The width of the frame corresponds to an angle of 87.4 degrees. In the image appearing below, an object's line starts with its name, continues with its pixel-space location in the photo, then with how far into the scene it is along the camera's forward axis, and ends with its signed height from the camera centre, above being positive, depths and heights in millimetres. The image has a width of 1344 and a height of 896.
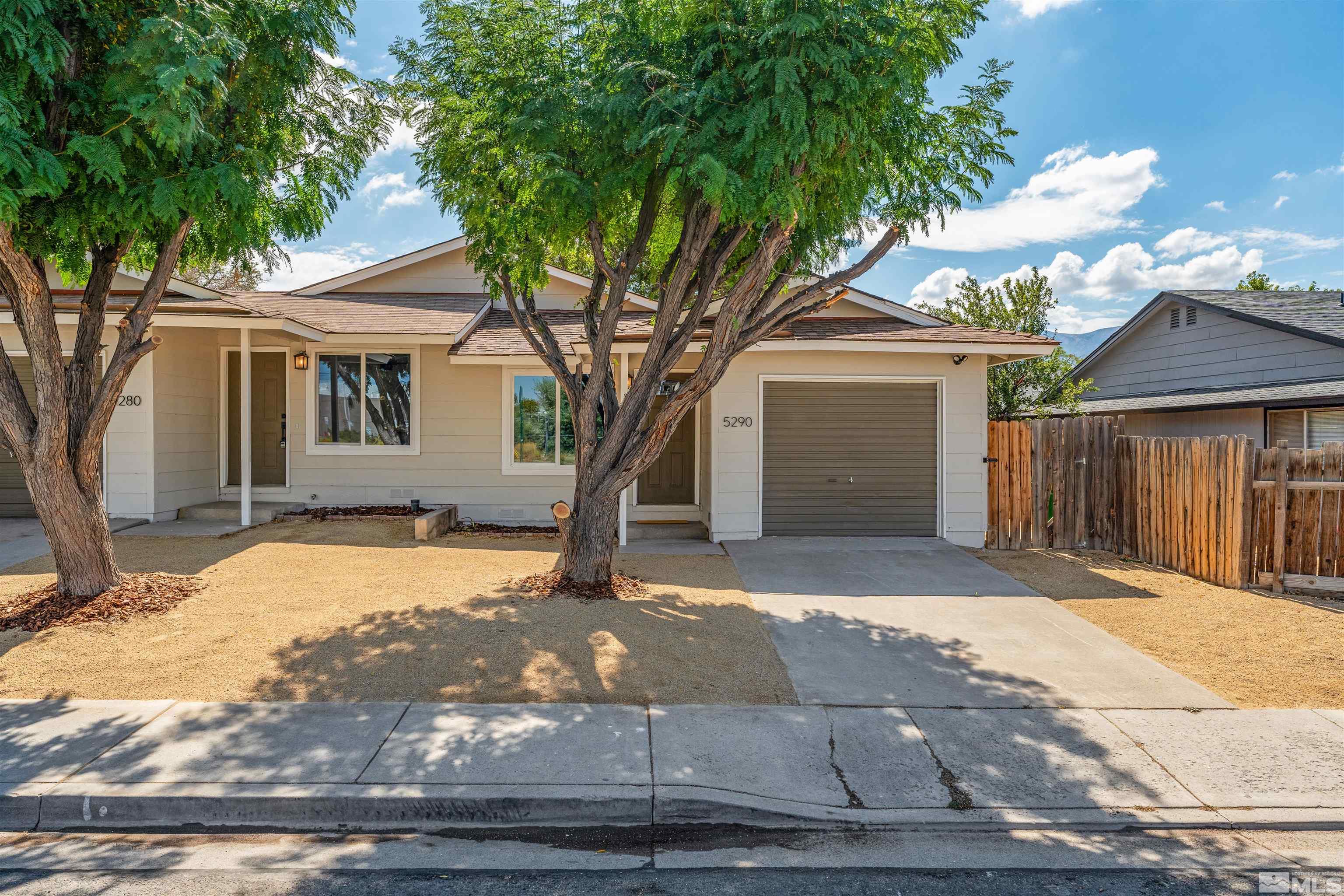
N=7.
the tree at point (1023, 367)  15008 +1640
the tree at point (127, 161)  5012 +2275
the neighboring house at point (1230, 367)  11836 +1544
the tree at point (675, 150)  5574 +2565
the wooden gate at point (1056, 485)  9680 -583
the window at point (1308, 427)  11508 +279
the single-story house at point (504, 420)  10109 +346
